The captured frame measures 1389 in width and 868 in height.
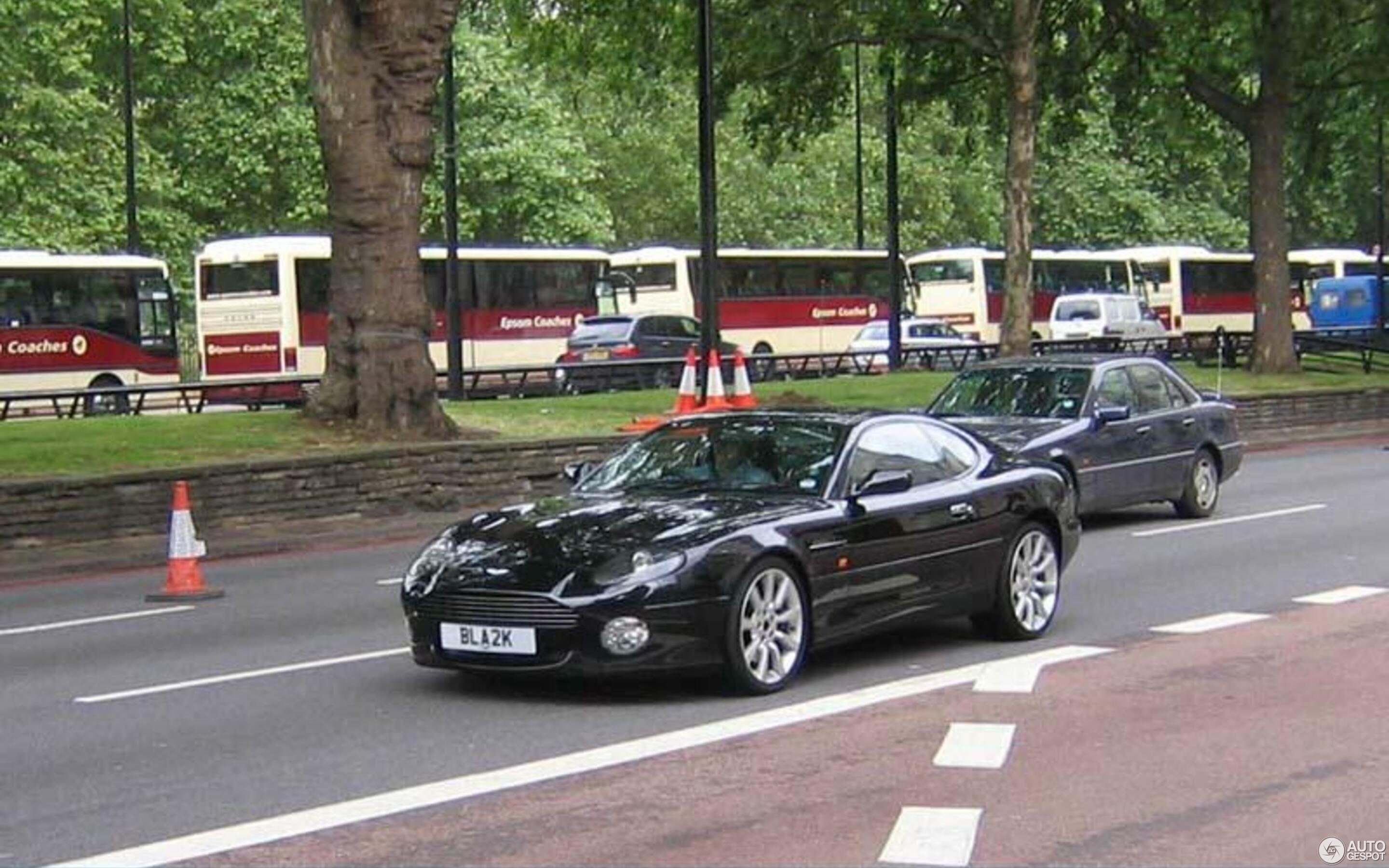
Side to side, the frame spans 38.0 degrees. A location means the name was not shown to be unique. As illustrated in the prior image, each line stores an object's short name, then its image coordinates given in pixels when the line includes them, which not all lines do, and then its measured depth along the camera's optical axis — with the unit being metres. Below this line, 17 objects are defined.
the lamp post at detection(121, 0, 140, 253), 36.66
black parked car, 43.22
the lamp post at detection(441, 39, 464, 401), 30.59
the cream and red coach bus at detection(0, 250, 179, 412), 38.50
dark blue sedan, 16.92
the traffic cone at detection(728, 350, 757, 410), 23.38
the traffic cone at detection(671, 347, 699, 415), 22.66
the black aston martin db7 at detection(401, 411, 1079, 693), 9.14
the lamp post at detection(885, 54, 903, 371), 34.75
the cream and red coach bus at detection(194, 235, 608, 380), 40.97
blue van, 65.31
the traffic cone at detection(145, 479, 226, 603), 14.35
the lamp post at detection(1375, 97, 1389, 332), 47.28
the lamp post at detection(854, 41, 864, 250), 51.06
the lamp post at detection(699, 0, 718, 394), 24.67
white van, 53.91
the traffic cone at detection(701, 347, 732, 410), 22.70
